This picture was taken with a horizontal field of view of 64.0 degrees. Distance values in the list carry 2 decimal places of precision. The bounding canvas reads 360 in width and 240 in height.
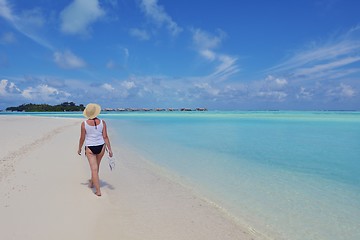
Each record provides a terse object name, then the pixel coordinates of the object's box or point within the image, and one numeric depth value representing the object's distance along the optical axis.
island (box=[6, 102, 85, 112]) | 145.25
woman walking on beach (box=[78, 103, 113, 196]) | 5.75
